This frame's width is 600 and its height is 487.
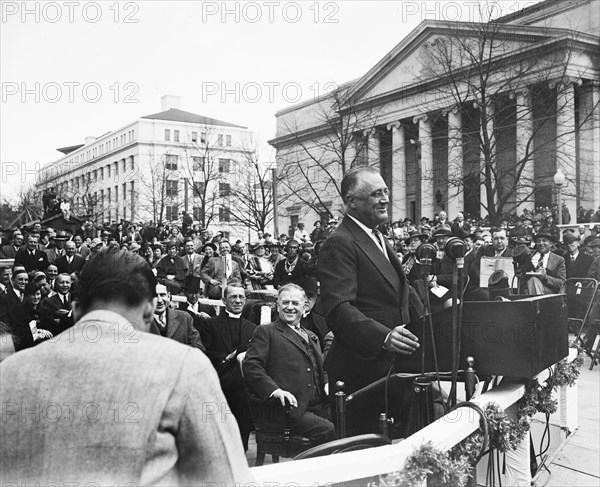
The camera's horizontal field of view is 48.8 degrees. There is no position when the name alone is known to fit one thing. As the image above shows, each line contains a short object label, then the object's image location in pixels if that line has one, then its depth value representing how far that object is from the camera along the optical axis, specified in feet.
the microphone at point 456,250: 11.21
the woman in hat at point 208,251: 44.42
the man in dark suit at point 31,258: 43.55
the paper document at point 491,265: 21.89
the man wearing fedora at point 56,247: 47.22
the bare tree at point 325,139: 121.08
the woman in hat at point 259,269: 46.67
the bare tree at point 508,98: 80.43
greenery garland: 10.01
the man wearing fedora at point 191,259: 44.89
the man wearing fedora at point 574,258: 40.63
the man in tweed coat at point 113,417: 5.08
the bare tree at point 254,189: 144.46
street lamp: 69.87
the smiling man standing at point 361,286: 12.23
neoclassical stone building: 86.33
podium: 11.73
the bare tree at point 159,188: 166.46
